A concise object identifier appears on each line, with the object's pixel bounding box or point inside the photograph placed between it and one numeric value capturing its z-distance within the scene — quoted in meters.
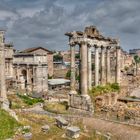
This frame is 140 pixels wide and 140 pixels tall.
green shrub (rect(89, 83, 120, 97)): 33.48
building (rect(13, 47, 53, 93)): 56.09
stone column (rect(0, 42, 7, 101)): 31.41
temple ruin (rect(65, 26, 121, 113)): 30.81
